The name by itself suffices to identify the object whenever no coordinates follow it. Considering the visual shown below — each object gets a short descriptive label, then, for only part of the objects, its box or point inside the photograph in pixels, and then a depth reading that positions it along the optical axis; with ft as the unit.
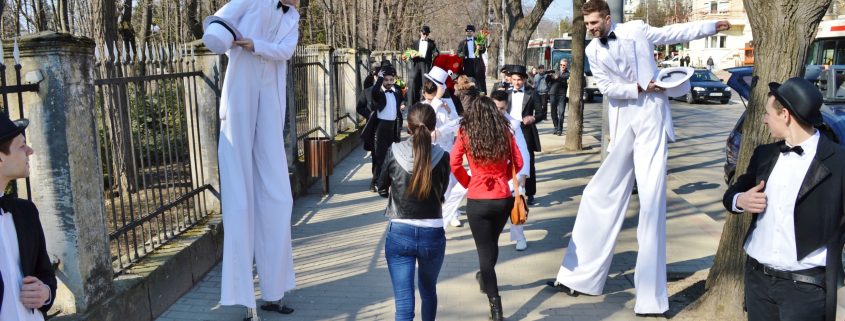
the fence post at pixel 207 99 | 20.83
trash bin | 30.66
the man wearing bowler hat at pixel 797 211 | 10.12
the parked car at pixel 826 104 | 26.43
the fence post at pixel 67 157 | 12.49
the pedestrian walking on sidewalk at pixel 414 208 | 13.58
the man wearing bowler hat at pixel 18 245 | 8.26
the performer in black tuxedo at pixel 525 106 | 28.76
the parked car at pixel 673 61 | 164.81
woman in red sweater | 16.11
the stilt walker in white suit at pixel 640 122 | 16.48
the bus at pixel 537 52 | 135.64
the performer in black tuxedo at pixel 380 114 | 31.50
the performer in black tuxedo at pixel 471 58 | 48.27
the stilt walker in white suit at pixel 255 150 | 15.29
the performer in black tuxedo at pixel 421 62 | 46.85
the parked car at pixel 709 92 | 88.33
